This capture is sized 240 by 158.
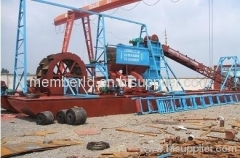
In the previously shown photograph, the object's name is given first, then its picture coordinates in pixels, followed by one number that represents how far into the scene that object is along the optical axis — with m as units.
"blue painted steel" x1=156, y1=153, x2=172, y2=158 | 4.00
